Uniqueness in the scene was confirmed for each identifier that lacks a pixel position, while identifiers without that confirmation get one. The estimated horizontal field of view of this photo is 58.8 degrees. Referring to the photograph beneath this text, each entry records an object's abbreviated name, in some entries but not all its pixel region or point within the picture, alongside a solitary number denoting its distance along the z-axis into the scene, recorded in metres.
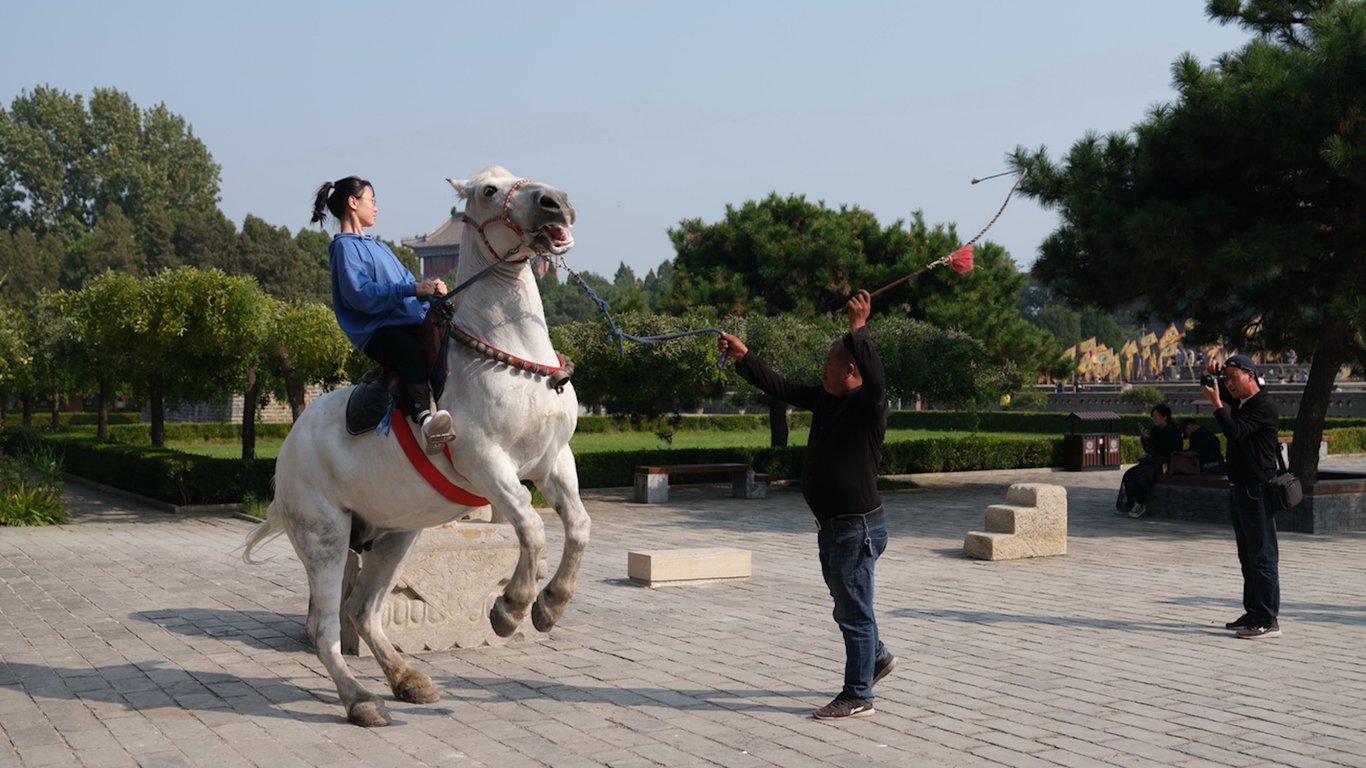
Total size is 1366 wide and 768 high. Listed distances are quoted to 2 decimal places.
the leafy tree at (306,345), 19.66
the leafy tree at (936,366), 21.25
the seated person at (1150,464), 17.94
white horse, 5.77
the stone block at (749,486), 21.34
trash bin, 28.55
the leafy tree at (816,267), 25.17
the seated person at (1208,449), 18.20
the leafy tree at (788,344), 21.25
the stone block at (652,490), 20.50
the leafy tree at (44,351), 32.78
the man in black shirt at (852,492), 6.42
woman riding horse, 6.01
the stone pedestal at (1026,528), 13.33
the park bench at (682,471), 20.55
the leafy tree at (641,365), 20.62
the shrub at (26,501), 16.80
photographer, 8.84
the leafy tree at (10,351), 23.62
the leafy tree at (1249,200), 15.15
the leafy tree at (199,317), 18.55
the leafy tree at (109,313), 18.92
